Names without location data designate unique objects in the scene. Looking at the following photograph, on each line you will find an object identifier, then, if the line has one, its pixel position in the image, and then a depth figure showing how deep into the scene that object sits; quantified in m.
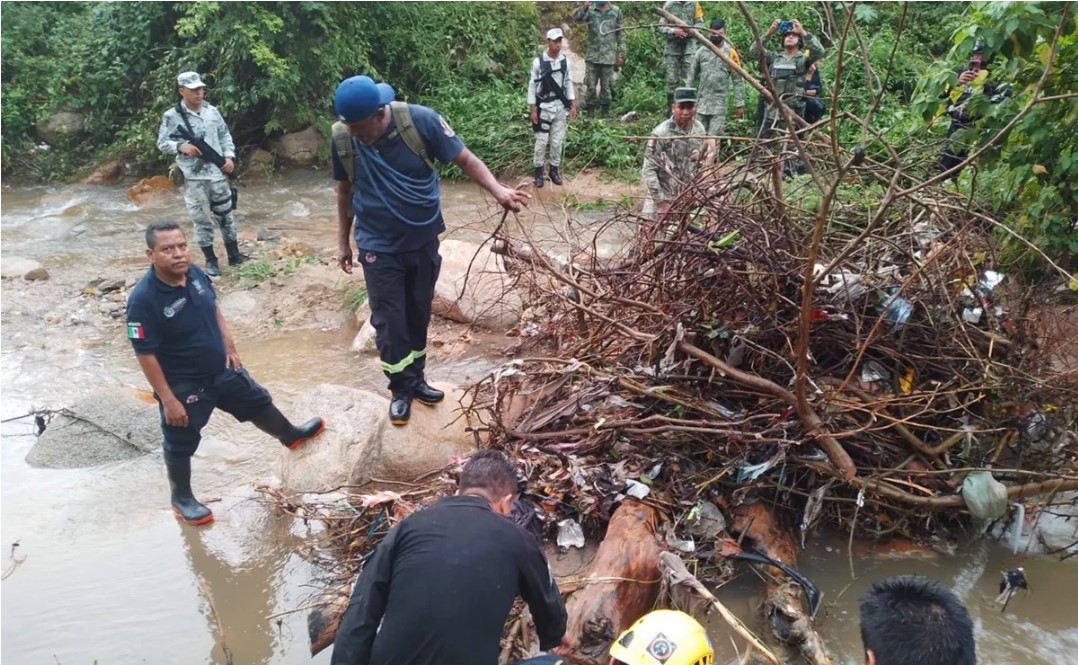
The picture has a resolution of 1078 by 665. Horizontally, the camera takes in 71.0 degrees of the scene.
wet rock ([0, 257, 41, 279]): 7.50
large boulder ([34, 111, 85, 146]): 10.87
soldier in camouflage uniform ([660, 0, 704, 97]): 10.25
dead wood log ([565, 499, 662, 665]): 2.94
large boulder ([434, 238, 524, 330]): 6.32
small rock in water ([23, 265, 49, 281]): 7.39
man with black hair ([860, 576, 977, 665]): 1.79
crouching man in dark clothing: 2.23
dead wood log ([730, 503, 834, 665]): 3.11
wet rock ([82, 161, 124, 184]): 10.50
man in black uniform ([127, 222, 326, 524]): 3.65
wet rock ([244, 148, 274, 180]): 10.52
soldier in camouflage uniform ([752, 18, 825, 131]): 8.30
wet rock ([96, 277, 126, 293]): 7.09
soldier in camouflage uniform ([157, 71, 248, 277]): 6.90
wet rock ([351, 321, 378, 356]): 6.12
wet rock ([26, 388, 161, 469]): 4.79
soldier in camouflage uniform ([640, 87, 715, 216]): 5.05
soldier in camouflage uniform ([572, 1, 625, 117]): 10.11
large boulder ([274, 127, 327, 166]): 10.79
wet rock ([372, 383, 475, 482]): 4.24
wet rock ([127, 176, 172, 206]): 9.74
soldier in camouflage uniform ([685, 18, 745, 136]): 8.25
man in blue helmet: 3.73
